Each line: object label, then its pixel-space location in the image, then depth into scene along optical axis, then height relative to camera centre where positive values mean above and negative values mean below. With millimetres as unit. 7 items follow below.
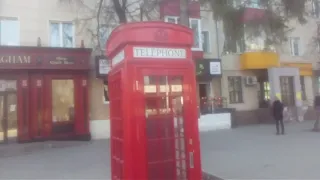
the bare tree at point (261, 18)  7820 +1911
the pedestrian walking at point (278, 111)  14761 -682
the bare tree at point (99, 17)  14713 +4018
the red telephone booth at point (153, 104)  4254 -26
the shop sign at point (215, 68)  18156 +1703
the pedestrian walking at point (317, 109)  15094 -680
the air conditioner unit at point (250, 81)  20172 +1001
